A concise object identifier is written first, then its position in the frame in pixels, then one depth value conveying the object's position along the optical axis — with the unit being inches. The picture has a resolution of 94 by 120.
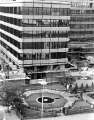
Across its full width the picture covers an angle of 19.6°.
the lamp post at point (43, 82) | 1440.7
